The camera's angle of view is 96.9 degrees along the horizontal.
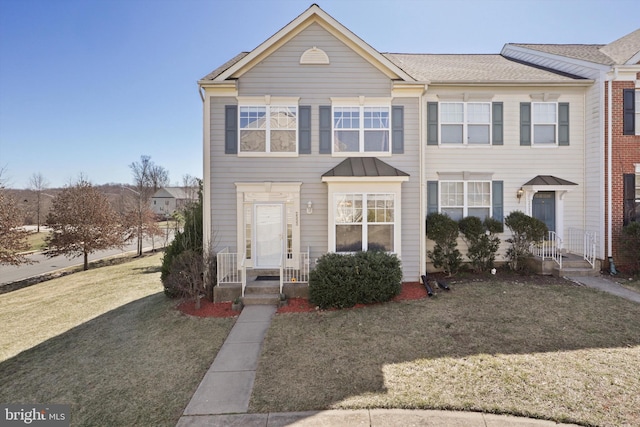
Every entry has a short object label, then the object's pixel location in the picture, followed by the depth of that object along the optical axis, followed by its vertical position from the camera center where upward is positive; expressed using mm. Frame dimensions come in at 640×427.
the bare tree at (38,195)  42391 +2993
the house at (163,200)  66125 +3320
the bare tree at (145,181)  21641 +6942
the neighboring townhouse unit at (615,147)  10234 +2515
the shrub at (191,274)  8031 -1744
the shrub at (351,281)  7500 -1762
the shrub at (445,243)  9688 -952
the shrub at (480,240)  9781 -871
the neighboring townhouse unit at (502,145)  10688 +2671
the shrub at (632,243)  9645 -923
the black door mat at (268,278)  9086 -2028
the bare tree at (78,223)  16625 -550
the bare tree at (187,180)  57219 +6957
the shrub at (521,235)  9602 -646
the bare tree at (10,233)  13289 -973
